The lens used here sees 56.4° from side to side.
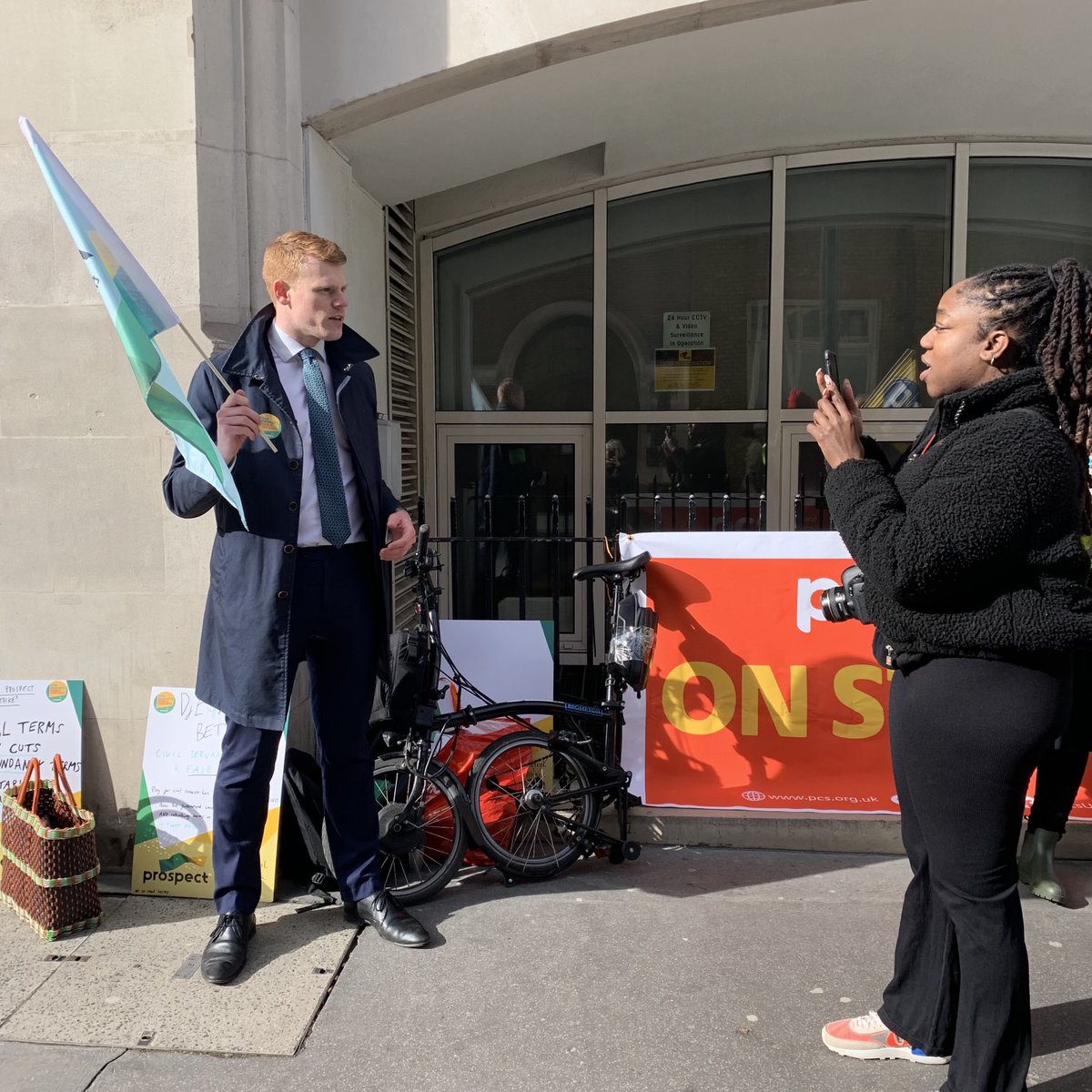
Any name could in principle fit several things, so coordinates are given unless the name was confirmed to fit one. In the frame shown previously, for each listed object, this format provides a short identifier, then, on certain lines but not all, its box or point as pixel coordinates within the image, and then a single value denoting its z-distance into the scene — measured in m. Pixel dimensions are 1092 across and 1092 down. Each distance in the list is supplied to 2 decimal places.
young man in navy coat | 3.14
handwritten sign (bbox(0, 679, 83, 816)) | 3.88
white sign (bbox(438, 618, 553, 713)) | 4.46
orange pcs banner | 3.98
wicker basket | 3.36
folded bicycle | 3.71
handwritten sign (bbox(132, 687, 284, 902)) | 3.73
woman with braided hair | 2.10
